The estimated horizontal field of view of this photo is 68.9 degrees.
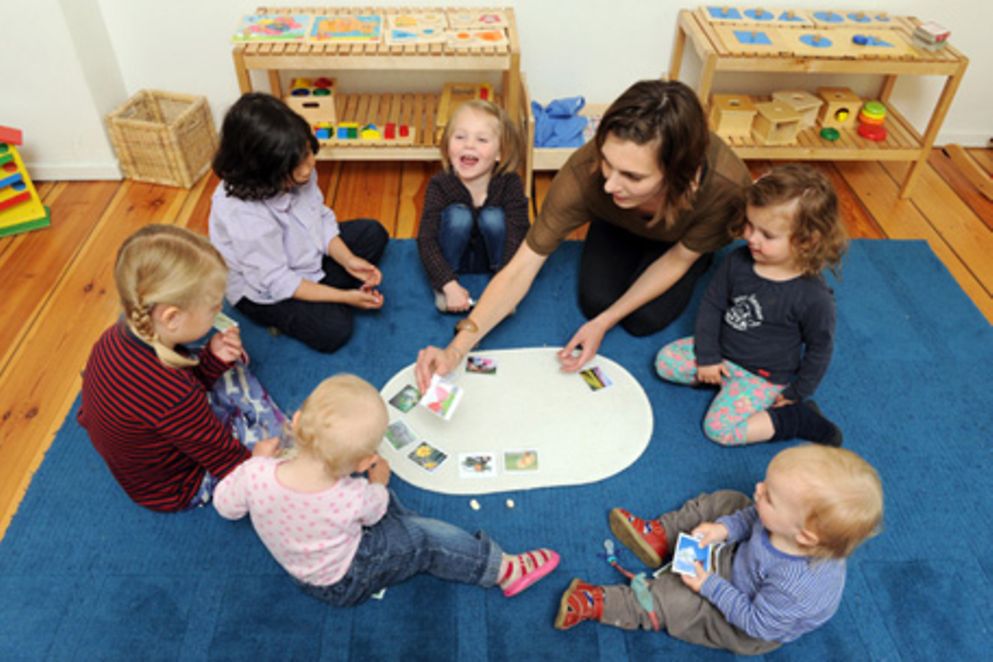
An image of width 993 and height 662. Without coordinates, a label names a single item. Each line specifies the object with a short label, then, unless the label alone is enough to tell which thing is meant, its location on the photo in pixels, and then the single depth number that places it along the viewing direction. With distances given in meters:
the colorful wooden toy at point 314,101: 3.56
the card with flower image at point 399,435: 2.43
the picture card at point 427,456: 2.36
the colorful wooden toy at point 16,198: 3.30
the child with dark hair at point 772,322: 2.22
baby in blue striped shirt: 1.66
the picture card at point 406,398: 2.54
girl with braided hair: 1.77
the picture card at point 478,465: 2.35
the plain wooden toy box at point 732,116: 3.60
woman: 2.00
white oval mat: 2.35
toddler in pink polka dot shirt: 1.63
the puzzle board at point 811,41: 3.30
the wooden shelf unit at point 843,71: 3.28
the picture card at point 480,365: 2.67
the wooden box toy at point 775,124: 3.57
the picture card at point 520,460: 2.37
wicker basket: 3.52
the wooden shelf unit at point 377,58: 3.18
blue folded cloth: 3.57
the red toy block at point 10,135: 3.23
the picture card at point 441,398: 2.34
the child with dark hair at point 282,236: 2.35
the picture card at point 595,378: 2.65
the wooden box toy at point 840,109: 3.74
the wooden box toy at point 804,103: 3.68
